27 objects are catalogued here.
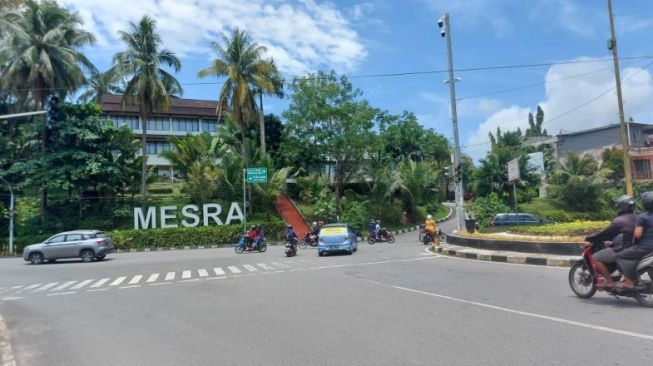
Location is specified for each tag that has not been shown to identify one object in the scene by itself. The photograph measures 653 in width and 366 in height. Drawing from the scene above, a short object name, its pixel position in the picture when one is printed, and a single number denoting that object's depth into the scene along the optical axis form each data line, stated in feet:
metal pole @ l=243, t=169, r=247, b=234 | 108.70
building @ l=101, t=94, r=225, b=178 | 187.62
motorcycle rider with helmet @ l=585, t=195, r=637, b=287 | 26.61
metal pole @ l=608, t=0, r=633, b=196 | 78.36
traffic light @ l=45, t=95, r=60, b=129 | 55.57
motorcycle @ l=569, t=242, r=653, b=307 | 25.45
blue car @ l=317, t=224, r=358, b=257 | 72.13
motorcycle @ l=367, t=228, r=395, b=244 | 99.45
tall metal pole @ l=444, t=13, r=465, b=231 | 78.74
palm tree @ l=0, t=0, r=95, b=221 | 109.19
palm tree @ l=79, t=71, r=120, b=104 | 113.39
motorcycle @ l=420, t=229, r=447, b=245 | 85.13
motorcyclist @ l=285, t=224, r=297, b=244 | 75.05
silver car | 80.23
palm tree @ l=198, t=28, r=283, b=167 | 119.55
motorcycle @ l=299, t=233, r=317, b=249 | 96.43
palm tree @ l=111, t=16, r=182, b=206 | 112.16
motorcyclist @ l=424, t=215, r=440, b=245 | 84.89
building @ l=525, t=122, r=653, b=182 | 169.78
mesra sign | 112.78
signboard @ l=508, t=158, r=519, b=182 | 62.90
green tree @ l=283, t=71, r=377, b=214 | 127.78
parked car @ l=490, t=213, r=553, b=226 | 93.04
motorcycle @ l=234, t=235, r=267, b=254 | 86.17
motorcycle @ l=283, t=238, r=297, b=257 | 73.00
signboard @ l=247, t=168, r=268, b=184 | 111.96
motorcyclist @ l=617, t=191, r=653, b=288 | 25.53
